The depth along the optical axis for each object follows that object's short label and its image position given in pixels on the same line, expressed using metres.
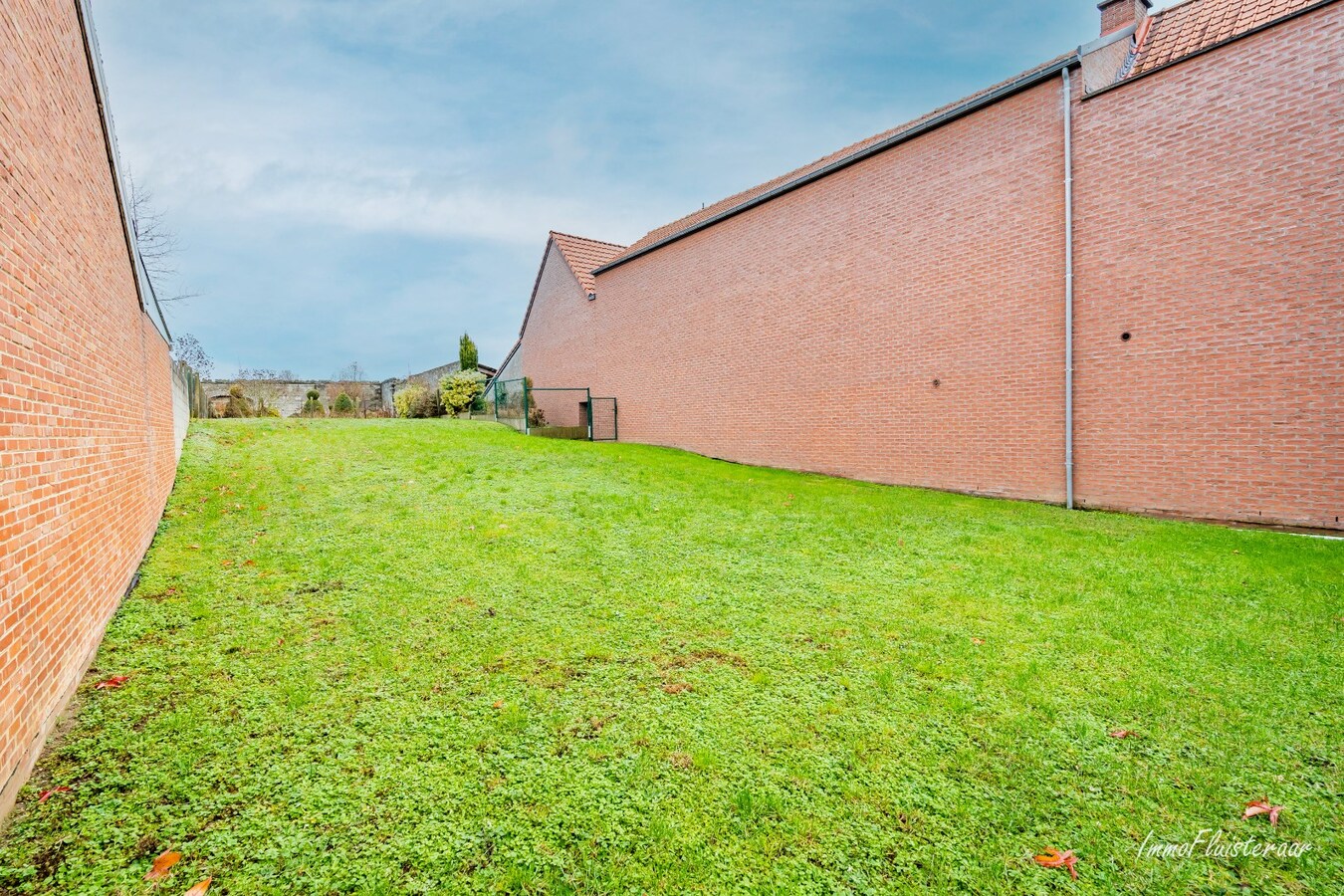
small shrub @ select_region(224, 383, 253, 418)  16.80
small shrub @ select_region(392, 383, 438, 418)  21.83
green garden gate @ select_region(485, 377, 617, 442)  16.36
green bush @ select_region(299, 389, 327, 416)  21.80
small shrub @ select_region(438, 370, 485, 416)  21.52
